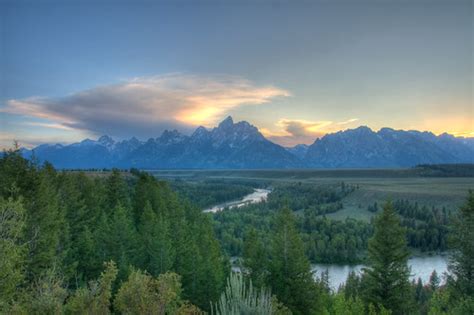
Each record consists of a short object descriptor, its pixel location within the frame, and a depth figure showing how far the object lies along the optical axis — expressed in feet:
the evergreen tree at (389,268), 96.32
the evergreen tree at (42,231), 78.48
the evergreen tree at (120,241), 108.88
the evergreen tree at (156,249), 110.32
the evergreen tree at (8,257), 53.67
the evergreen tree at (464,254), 92.53
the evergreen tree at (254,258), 110.63
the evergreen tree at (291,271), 102.32
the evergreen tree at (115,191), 159.53
